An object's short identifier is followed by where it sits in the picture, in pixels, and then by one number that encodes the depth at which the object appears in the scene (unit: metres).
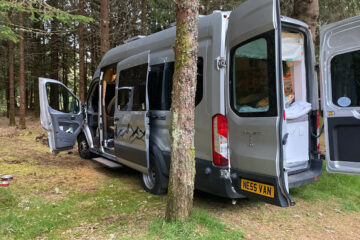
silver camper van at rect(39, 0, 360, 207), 3.19
